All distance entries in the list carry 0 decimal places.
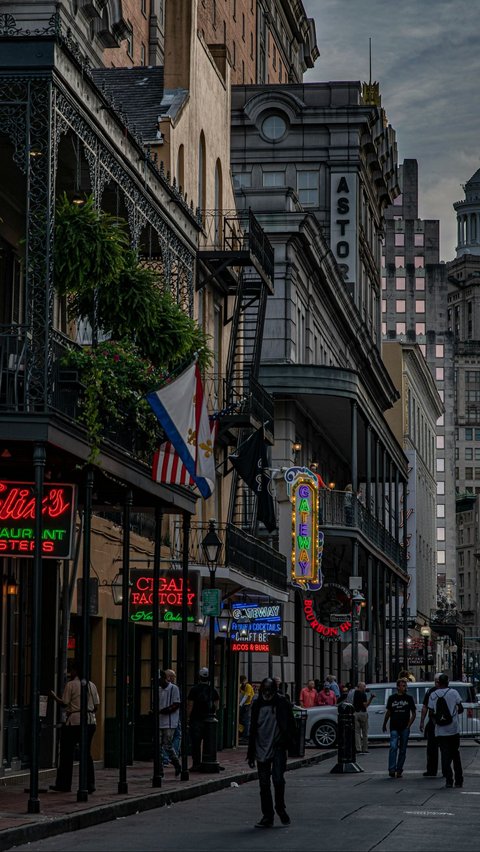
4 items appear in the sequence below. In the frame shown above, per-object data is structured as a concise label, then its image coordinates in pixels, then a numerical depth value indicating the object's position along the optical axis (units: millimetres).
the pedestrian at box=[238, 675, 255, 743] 41594
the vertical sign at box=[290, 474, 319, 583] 47469
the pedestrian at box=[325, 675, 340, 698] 46469
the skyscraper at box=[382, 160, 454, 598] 164000
